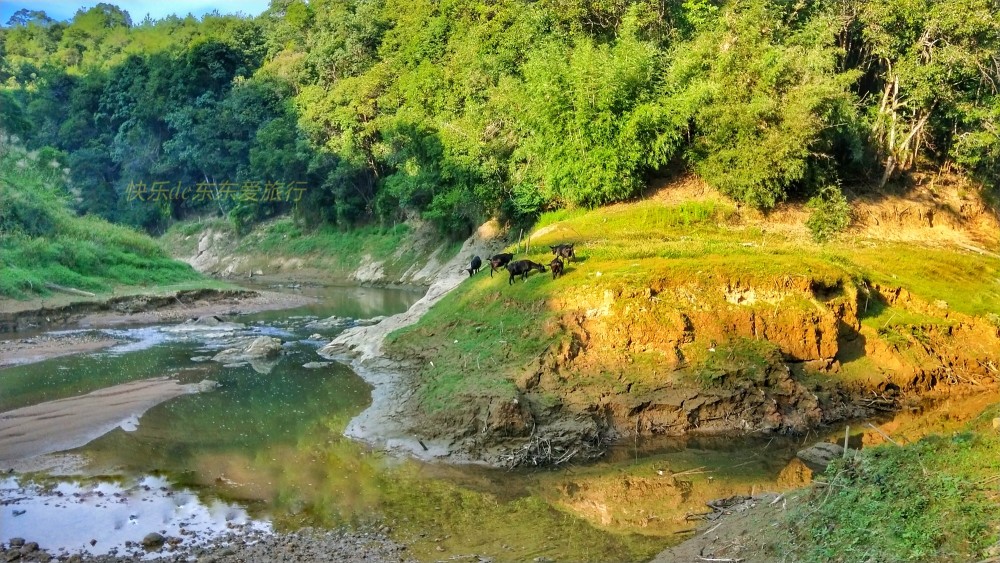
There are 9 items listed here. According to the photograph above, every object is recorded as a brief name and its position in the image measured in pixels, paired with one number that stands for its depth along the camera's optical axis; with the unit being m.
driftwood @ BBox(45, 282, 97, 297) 36.47
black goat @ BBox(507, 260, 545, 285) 22.39
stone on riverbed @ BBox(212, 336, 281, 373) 25.03
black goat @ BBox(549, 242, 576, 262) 22.14
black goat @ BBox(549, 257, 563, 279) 21.38
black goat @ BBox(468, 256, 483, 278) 28.35
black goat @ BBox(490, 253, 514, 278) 24.25
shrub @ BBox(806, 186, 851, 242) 30.94
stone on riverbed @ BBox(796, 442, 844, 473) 13.69
